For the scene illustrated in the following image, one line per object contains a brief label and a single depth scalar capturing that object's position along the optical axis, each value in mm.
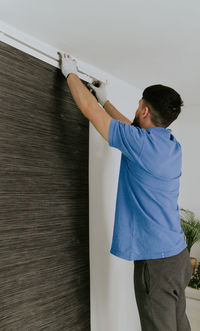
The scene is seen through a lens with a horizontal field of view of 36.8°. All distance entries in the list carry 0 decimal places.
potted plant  2926
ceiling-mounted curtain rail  1431
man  1437
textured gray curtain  1382
